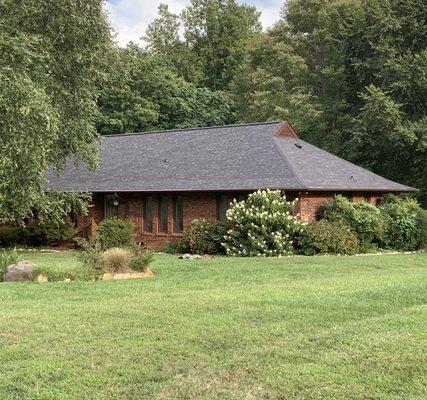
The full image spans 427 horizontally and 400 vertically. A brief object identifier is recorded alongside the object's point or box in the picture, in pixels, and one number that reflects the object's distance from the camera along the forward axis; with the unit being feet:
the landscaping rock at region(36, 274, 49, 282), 43.49
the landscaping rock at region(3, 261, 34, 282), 43.93
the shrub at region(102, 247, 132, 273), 45.50
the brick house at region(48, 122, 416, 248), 75.51
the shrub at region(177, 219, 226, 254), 72.69
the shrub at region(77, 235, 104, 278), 44.66
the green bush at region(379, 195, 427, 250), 76.89
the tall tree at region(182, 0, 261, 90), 193.88
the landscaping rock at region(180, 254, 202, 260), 63.26
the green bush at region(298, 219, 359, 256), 68.08
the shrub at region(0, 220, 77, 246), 87.86
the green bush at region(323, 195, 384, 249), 72.69
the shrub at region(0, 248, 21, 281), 45.75
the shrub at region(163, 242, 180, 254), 77.53
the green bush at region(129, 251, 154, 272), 46.39
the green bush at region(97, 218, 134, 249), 75.61
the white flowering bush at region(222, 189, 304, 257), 67.15
